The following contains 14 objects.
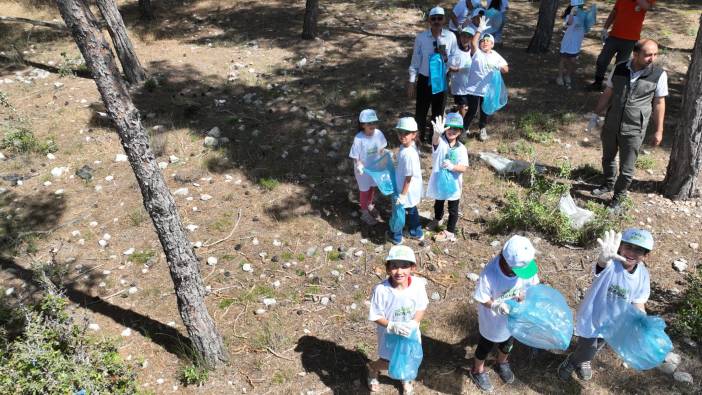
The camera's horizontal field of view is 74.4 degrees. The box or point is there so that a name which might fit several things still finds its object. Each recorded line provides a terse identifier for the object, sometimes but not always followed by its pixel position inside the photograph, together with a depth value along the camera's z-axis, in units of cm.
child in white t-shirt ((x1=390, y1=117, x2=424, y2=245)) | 526
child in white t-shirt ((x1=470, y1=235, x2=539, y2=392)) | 360
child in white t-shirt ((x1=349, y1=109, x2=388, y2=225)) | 568
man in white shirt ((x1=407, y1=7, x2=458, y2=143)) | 693
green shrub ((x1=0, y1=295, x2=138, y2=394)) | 353
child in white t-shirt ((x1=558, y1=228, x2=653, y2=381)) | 371
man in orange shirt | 790
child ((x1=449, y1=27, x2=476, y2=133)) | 711
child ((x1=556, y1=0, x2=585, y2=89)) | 846
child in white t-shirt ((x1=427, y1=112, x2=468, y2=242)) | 535
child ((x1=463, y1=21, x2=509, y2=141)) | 700
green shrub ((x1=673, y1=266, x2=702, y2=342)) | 468
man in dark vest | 549
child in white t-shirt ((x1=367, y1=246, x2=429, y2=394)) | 378
